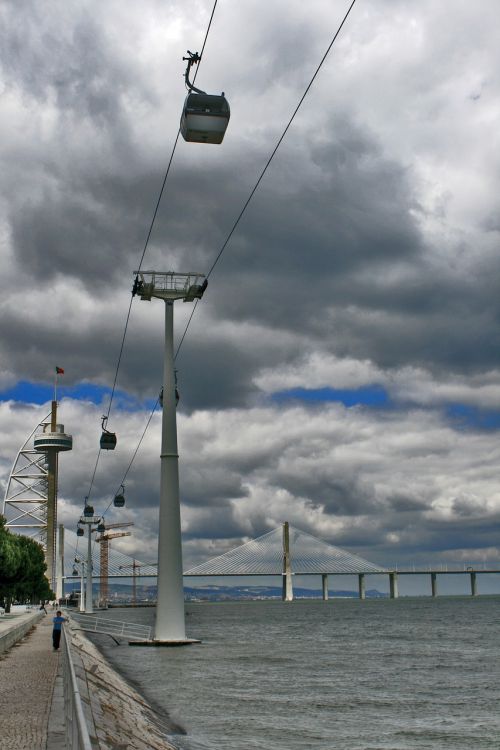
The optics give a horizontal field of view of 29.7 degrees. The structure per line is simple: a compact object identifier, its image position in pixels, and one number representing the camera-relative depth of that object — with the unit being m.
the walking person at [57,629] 38.91
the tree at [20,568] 79.62
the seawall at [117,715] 18.56
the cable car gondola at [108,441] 59.91
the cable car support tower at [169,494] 49.34
